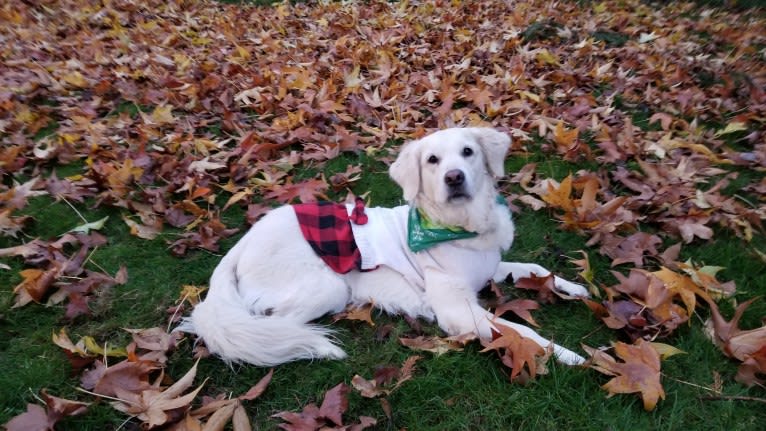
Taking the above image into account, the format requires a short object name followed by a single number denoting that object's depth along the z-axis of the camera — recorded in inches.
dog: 34.3
